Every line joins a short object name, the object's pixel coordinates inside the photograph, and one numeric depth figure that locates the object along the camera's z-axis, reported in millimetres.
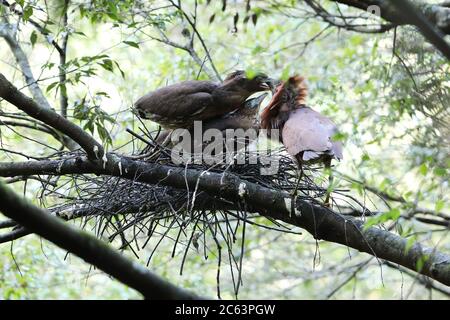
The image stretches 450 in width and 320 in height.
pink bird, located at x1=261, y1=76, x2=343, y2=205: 8984
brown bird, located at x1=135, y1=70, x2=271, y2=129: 10461
